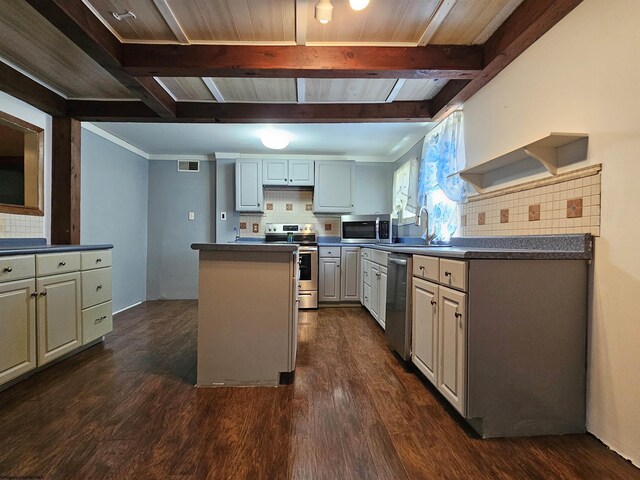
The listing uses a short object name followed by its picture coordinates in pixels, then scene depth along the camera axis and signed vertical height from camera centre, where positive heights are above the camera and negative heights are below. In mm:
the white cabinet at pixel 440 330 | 1538 -524
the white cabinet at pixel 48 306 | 1927 -524
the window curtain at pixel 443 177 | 2768 +600
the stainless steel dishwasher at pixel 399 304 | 2242 -518
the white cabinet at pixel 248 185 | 4574 +731
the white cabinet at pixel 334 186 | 4633 +739
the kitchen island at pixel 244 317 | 1995 -521
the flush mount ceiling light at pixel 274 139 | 3727 +1150
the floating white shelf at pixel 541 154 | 1557 +490
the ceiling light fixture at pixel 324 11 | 1634 +1182
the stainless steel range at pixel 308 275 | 4250 -530
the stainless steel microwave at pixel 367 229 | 4410 +109
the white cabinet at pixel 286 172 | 4602 +928
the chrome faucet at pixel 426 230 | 3255 +72
